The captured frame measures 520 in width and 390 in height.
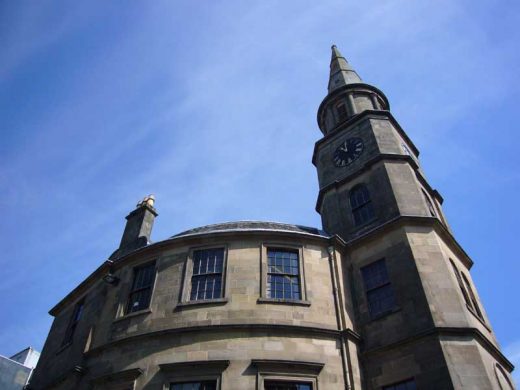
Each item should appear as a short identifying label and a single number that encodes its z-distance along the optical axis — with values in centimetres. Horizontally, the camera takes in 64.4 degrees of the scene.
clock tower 1304
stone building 1304
